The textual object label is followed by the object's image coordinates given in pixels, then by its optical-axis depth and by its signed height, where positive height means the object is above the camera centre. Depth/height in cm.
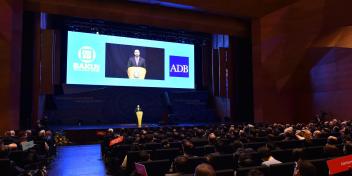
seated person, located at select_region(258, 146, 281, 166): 467 -82
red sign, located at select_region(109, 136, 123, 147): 782 -101
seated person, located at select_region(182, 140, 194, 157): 571 -87
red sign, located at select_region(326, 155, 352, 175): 382 -81
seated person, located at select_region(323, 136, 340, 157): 463 -76
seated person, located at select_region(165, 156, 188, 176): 386 -79
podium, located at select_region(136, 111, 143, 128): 1560 -77
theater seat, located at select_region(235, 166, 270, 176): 335 -77
